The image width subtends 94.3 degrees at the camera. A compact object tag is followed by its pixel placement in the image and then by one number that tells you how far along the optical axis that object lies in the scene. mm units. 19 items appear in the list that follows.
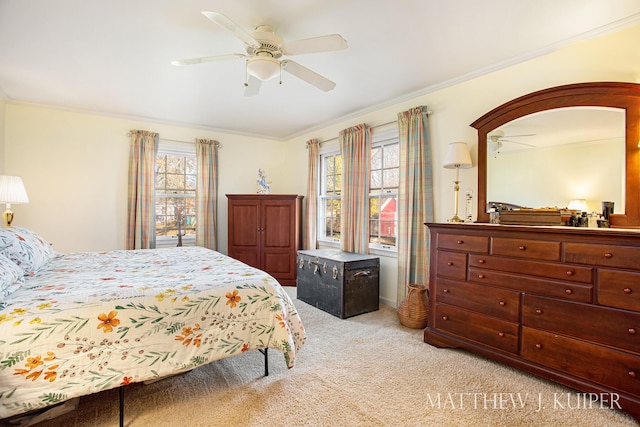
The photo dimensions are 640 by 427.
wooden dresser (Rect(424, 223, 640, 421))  1725
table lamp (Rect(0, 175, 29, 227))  2834
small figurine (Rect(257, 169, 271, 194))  4875
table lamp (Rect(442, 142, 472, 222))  2807
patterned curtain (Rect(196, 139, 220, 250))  4688
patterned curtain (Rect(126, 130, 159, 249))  4188
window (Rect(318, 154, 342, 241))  4648
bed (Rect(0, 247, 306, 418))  1363
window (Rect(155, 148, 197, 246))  4609
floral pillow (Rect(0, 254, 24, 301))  1575
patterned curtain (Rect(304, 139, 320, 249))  4805
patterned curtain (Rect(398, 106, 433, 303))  3248
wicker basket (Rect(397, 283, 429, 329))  2998
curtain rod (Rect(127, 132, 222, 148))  4550
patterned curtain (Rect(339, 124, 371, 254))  3938
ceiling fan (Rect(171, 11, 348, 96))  1859
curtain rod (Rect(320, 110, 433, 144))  3278
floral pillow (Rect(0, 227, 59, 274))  2010
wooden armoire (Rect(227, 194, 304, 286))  4691
